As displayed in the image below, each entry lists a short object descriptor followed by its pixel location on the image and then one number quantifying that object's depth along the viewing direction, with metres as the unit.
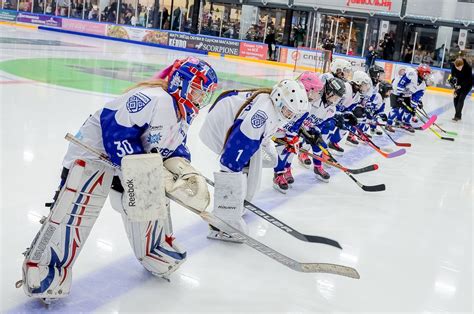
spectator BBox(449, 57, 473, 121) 10.91
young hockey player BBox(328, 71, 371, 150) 6.12
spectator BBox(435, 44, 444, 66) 18.59
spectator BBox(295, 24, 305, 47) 20.00
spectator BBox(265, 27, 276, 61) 19.78
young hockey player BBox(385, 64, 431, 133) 8.75
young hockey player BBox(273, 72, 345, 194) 4.36
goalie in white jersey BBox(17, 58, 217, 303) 2.15
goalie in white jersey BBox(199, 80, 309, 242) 3.10
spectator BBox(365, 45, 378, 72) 17.28
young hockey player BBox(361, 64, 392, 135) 7.43
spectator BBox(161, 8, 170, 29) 22.03
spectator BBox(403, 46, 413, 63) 19.27
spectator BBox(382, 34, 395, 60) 18.95
